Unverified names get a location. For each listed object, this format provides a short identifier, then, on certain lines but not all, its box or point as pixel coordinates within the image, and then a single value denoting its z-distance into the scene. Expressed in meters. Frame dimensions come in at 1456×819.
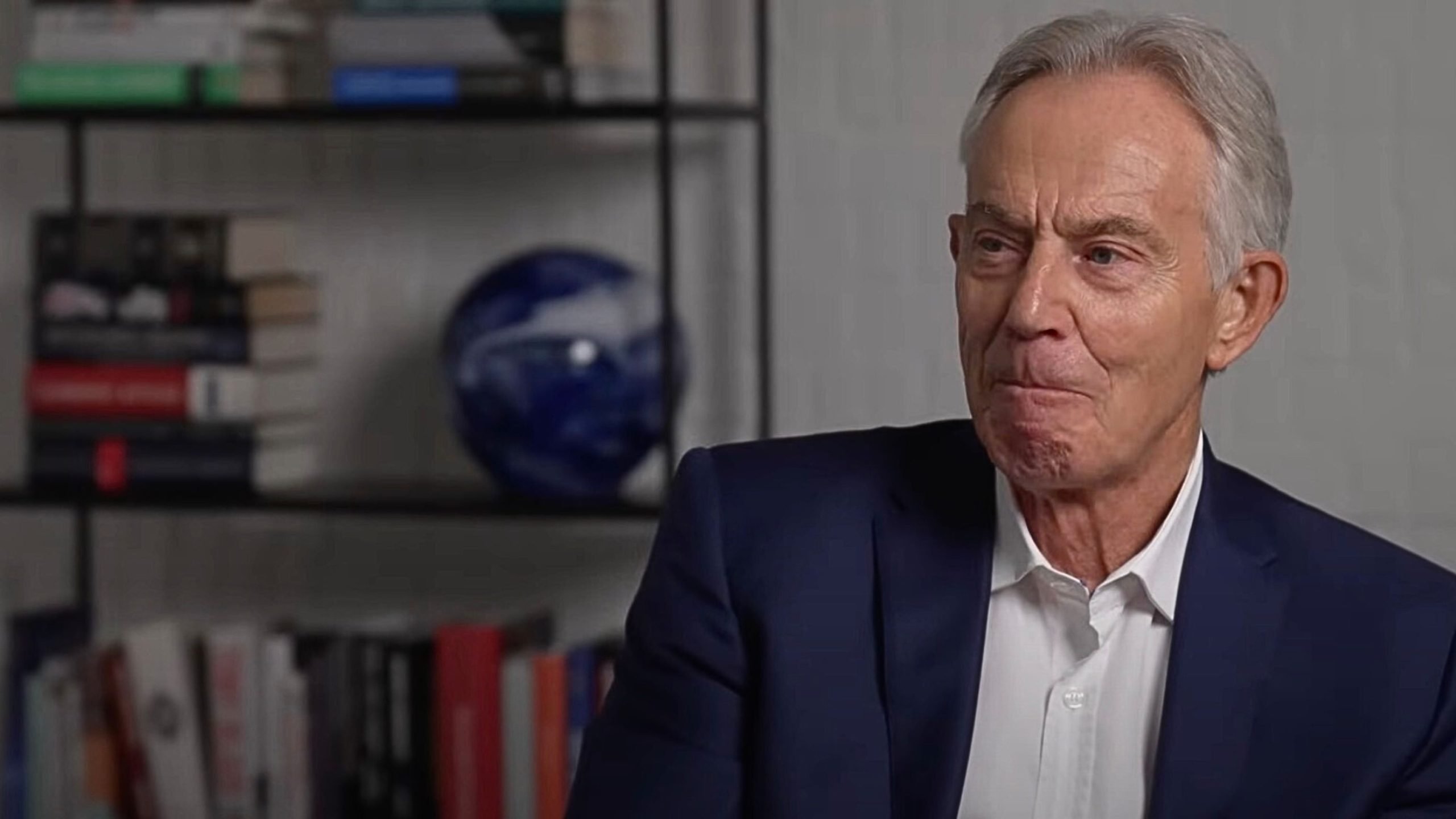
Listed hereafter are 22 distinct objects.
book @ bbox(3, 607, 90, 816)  2.86
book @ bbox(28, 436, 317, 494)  2.78
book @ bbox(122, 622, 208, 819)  2.82
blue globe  2.64
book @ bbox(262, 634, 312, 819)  2.80
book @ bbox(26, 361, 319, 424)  2.76
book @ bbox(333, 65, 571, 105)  2.63
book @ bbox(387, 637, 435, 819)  2.78
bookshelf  2.60
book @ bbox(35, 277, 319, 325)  2.75
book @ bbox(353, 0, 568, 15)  2.62
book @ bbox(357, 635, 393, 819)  2.79
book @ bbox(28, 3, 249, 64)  2.72
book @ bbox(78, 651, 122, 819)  2.84
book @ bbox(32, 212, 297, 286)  2.74
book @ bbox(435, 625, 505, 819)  2.74
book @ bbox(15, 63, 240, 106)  2.73
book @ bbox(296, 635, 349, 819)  2.80
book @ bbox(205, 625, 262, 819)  2.82
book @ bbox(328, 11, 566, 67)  2.63
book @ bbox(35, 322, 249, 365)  2.76
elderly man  1.61
